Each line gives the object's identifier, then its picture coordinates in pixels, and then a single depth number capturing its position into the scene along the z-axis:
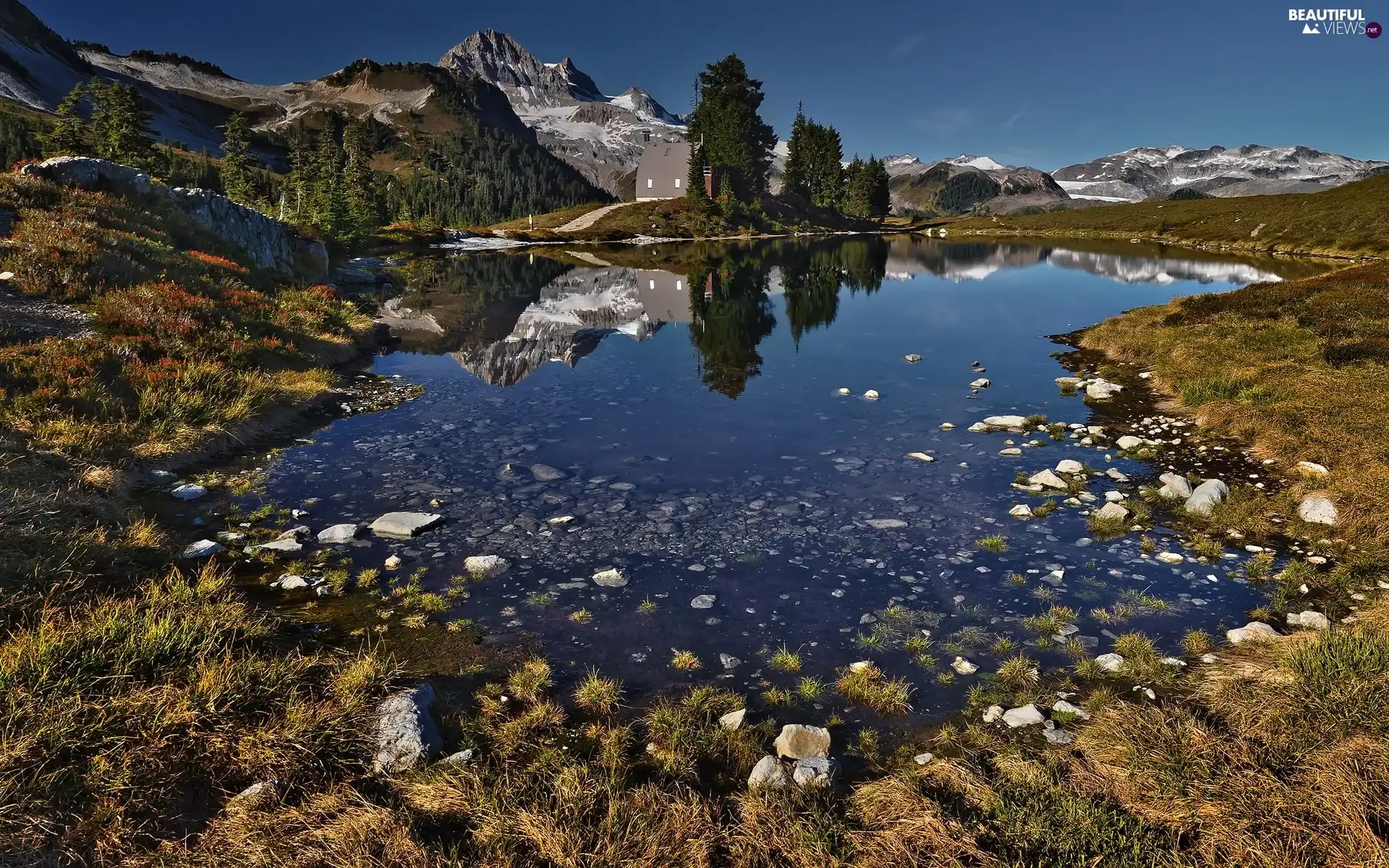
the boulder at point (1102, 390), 20.58
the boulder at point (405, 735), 6.32
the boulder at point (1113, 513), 11.97
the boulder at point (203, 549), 10.56
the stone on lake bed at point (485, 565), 10.48
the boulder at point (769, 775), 6.27
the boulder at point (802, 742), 6.70
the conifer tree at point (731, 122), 132.25
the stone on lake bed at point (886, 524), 12.16
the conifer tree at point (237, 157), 85.38
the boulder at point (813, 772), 6.27
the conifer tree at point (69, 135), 61.72
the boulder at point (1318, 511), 11.32
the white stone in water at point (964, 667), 8.11
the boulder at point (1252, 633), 8.20
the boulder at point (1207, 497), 12.18
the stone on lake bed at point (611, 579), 10.26
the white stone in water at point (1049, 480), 13.60
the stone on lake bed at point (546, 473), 14.59
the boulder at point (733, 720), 7.16
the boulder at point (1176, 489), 12.70
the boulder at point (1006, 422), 17.78
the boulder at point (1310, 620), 8.51
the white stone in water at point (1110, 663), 7.98
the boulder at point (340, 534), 11.46
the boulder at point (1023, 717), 7.10
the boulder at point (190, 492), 12.92
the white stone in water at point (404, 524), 11.73
